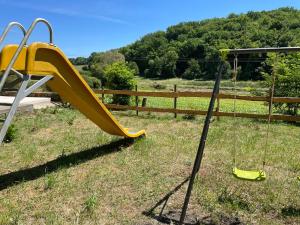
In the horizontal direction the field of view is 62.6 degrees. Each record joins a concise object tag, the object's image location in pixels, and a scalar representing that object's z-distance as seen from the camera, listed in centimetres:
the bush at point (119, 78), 1097
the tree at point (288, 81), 862
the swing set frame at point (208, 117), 278
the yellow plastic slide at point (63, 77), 326
